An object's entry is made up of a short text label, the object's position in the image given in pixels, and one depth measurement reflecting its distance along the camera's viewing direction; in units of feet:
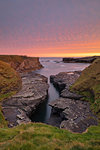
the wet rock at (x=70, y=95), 82.11
